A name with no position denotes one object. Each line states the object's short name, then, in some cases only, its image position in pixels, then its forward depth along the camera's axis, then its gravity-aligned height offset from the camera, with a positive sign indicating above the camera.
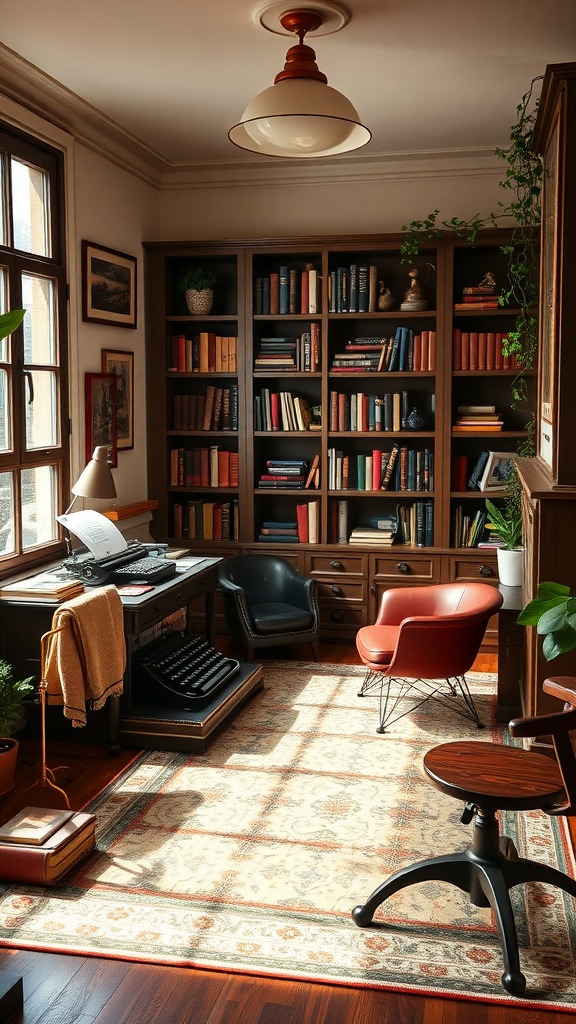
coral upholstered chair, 4.38 -1.04
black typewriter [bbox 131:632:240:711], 4.45 -1.20
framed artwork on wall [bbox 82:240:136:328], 5.25 +0.84
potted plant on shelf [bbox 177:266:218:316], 6.18 +0.93
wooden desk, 4.19 -0.93
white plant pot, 4.99 -0.74
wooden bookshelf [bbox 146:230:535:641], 5.93 +0.22
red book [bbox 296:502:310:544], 6.17 -0.62
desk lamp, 4.52 -0.25
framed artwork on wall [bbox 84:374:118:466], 5.32 +0.10
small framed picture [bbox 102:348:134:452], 5.70 +0.21
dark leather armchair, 5.48 -1.07
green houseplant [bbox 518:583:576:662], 2.27 -0.47
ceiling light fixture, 3.50 +1.16
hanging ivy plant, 4.95 +1.16
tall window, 4.44 +0.36
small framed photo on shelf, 5.88 -0.28
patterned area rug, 2.69 -1.50
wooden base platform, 4.23 -1.36
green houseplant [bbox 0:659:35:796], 3.71 -1.15
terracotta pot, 3.69 -1.32
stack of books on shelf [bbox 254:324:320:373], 6.09 +0.49
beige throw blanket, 3.71 -0.92
